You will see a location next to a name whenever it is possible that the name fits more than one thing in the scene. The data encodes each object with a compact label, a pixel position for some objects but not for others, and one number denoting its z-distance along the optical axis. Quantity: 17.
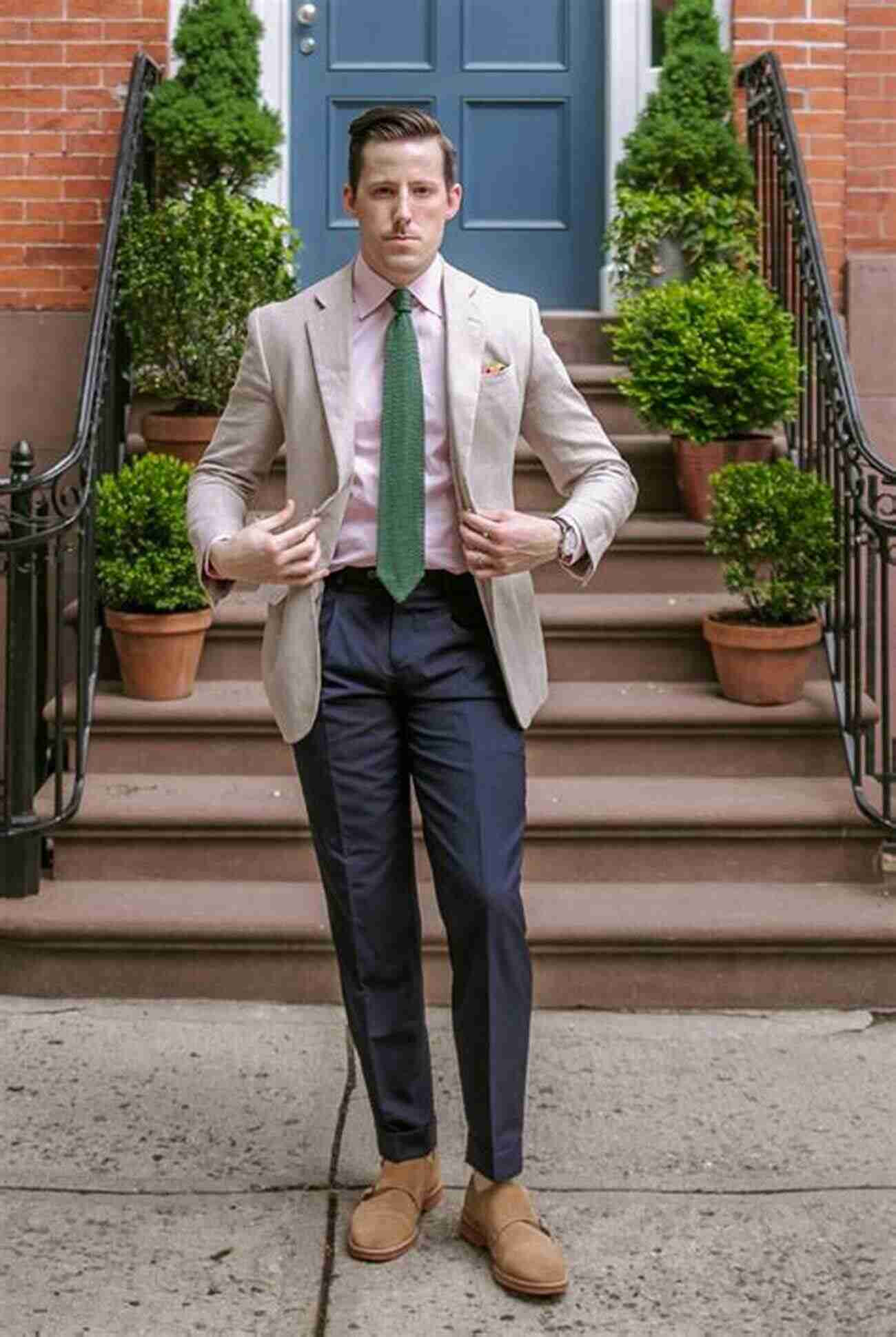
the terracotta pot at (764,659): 5.62
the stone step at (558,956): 4.91
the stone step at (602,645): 5.93
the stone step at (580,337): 7.18
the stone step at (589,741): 5.58
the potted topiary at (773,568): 5.61
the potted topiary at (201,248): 6.42
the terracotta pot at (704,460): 6.34
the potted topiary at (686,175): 6.88
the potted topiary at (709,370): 6.17
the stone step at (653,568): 6.25
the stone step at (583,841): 5.25
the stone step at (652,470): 6.61
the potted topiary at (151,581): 5.61
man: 3.36
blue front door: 7.49
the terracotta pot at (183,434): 6.43
